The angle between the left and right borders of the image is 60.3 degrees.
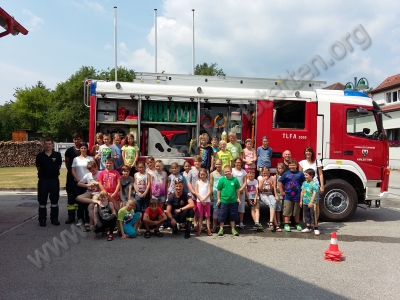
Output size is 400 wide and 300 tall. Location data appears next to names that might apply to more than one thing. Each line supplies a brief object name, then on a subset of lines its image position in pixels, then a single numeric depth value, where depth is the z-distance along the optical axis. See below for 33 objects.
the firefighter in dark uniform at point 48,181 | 7.29
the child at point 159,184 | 6.94
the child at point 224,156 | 7.37
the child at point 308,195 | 7.05
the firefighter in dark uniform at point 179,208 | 6.71
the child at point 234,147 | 7.53
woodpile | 30.30
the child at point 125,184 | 6.98
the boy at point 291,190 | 7.20
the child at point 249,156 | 7.61
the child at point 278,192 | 7.29
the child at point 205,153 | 7.43
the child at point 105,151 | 7.32
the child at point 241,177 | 7.11
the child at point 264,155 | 7.63
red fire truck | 7.78
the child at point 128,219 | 6.46
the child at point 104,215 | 6.37
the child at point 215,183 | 7.00
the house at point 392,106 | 28.55
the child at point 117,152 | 7.40
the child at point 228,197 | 6.80
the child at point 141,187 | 6.91
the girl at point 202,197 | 6.84
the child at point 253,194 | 7.26
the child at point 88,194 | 6.88
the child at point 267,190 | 7.22
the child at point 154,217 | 6.55
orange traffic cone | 5.21
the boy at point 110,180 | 6.79
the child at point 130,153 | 7.41
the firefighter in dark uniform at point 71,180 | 7.43
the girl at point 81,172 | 7.18
